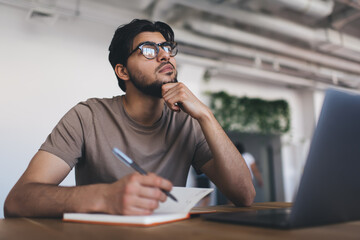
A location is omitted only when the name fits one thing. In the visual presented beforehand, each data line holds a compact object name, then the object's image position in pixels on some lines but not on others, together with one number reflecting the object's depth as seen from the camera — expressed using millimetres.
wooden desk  515
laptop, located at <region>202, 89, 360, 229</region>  542
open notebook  628
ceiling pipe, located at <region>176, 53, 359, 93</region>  5152
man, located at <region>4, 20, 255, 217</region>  881
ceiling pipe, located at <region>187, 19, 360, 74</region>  4207
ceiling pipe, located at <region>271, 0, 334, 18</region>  3324
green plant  5848
